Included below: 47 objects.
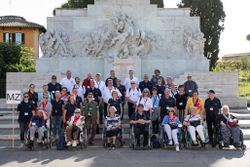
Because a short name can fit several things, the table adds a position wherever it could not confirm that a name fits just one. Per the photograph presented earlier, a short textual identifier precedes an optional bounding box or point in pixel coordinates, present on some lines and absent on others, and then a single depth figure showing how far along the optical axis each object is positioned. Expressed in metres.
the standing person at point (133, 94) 14.88
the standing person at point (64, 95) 14.14
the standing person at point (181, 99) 14.30
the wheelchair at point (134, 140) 13.13
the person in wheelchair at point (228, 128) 13.10
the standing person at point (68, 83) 16.11
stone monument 22.66
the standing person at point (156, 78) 15.93
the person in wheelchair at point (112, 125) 13.27
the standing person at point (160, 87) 15.10
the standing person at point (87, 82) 15.44
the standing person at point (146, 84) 15.76
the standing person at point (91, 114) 13.81
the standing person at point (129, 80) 16.39
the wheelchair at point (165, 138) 13.28
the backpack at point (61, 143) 13.12
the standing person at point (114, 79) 15.76
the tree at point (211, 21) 35.31
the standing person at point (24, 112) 13.55
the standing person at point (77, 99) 13.96
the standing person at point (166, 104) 13.85
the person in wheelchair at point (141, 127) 13.27
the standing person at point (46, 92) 14.17
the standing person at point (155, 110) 14.12
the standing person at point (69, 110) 13.56
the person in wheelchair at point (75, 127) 13.23
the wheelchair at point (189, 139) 13.30
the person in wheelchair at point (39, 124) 13.28
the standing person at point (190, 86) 15.71
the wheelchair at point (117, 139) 13.41
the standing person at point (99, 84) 15.46
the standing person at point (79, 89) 15.09
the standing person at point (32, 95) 14.06
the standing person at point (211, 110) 13.75
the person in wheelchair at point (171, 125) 13.12
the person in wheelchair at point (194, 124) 13.21
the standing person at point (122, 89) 15.50
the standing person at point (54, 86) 15.06
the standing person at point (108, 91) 14.83
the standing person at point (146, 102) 13.77
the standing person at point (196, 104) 13.75
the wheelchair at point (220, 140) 13.06
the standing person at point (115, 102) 13.83
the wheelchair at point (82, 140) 13.30
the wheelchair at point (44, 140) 13.12
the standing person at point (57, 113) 13.69
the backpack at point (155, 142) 13.30
